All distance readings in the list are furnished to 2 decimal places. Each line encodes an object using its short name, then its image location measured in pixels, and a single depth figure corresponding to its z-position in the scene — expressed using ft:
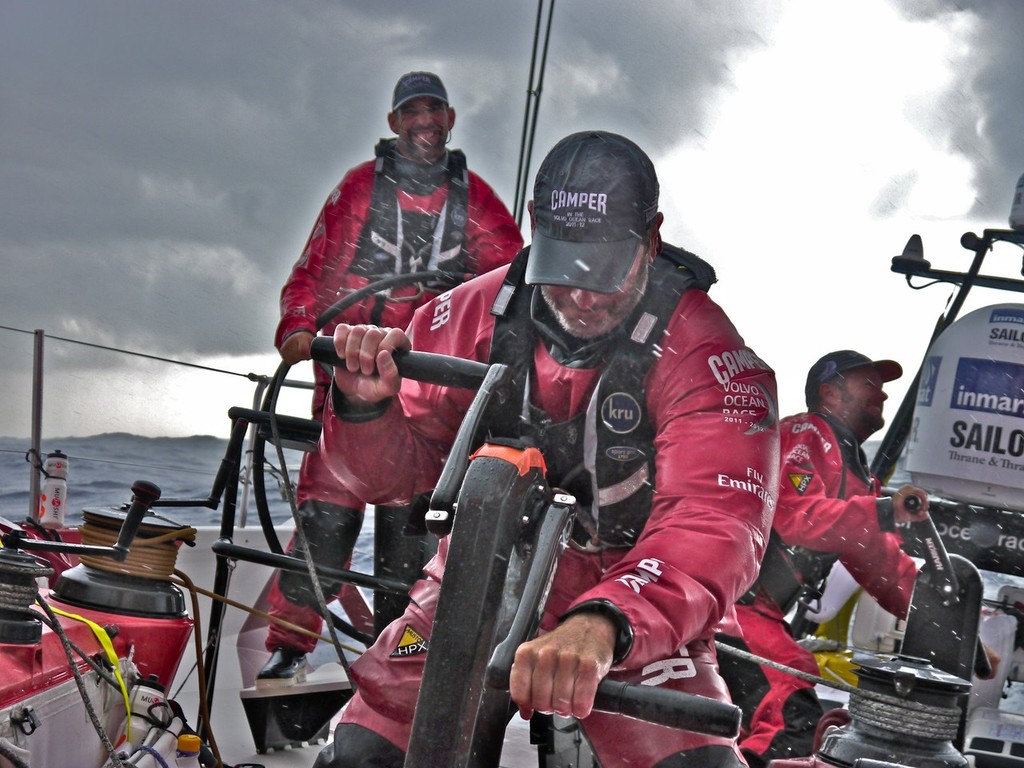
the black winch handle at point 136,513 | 7.73
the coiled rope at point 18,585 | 6.29
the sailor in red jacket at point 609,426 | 5.44
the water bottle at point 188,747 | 8.24
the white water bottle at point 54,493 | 13.41
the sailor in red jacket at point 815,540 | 12.06
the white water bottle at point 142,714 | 7.91
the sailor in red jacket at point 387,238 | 11.79
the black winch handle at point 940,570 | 8.09
